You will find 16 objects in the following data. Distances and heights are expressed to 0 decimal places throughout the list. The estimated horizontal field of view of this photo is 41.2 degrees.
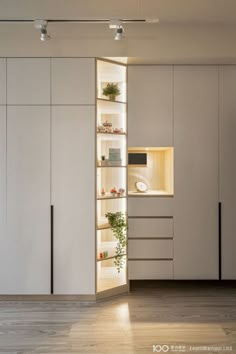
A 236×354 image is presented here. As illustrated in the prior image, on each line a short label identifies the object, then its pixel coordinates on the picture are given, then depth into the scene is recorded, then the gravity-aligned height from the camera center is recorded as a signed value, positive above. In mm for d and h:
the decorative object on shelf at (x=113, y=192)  3484 -223
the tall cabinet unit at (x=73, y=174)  3238 -20
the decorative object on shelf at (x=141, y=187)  3723 -177
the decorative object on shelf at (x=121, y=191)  3488 -211
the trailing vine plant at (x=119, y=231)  3422 -643
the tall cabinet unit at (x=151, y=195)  3463 -253
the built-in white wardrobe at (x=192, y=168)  3455 +47
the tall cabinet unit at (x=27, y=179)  3225 -73
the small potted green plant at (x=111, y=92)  3477 +891
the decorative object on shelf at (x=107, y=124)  3454 +526
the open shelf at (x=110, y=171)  3426 +12
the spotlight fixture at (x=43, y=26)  2699 +1268
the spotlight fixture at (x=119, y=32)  2729 +1227
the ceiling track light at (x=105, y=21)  2657 +1284
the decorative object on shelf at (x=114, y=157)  3457 +167
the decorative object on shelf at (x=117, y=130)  3483 +465
